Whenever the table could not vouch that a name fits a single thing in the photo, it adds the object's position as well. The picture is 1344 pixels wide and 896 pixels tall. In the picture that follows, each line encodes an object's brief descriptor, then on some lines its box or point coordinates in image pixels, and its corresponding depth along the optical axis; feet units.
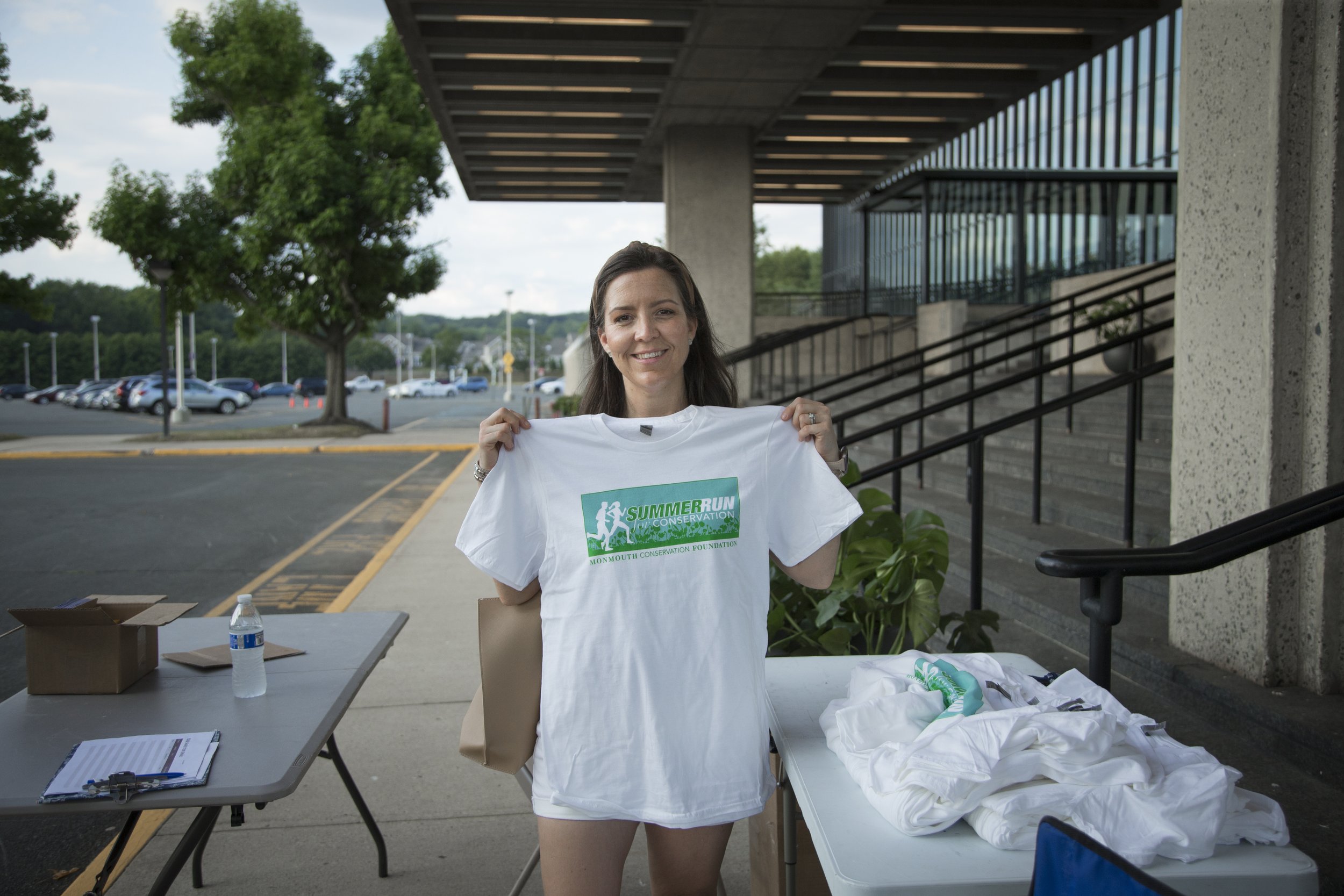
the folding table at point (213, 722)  6.22
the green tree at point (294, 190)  69.36
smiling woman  7.19
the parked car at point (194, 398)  125.39
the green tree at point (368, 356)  394.52
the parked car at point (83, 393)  154.51
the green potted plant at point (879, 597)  10.71
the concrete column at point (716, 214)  44.83
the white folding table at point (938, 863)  4.75
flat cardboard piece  8.82
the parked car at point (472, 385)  301.84
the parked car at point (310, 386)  231.71
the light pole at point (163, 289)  69.05
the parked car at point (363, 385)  274.98
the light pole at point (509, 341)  155.50
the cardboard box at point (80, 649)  8.04
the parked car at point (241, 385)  187.42
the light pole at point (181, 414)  91.30
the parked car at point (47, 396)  187.83
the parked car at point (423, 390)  237.45
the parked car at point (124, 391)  128.88
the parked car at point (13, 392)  213.25
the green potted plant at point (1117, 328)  33.45
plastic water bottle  7.92
